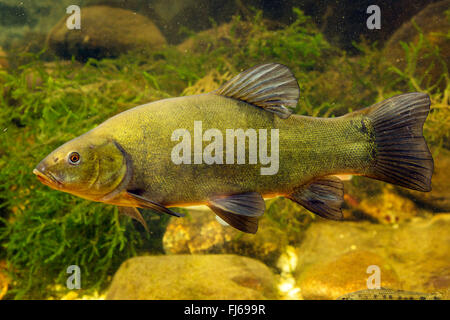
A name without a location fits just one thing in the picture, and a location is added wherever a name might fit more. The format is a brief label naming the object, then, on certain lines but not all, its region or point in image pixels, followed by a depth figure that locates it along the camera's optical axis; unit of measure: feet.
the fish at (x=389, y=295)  5.40
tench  3.74
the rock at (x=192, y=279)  7.72
